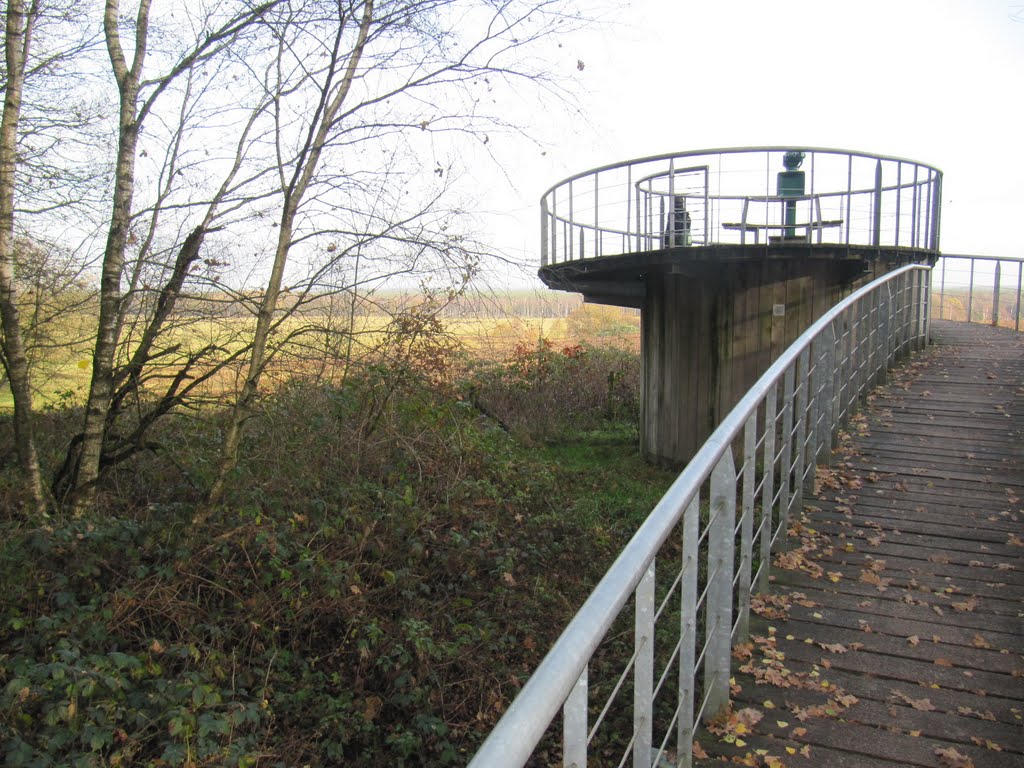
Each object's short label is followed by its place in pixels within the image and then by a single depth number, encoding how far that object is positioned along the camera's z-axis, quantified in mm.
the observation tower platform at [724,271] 10133
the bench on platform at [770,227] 10273
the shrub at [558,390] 17016
